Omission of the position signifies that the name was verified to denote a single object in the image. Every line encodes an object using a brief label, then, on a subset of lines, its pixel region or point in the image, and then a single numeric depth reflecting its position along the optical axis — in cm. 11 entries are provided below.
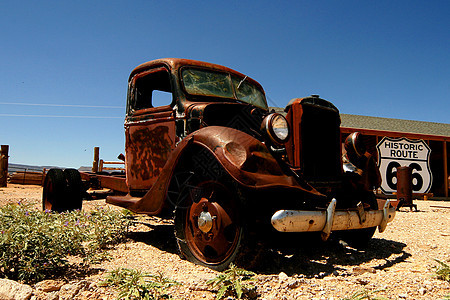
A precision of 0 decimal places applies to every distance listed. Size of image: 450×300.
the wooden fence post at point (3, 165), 1412
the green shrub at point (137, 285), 218
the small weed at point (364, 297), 217
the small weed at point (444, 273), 279
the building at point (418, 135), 1338
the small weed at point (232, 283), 230
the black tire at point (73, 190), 552
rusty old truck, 284
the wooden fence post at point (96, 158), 1576
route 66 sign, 1262
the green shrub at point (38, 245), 258
